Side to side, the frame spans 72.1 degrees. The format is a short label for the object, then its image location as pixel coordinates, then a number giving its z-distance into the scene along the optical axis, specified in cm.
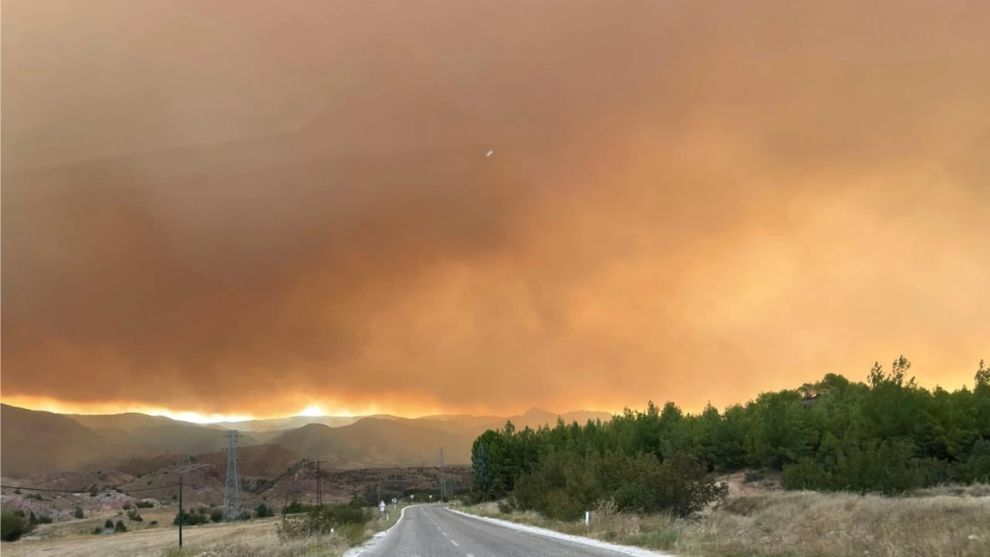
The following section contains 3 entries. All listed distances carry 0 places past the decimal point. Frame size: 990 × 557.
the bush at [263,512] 12688
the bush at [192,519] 11291
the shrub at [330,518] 4528
